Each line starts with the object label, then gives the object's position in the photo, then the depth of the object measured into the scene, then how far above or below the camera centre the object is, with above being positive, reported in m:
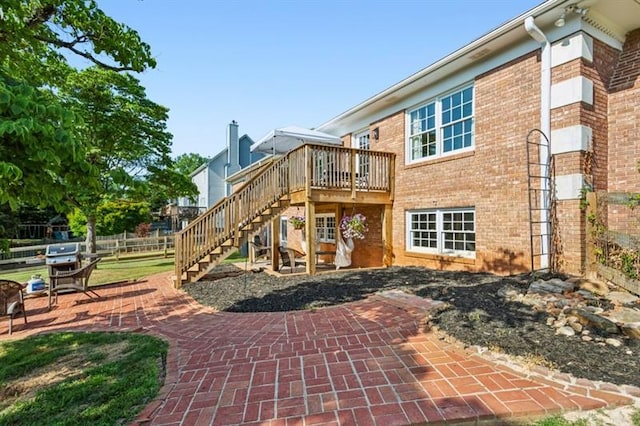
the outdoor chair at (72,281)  7.16 -1.41
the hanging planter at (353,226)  9.59 -0.21
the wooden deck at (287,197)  8.51 +0.66
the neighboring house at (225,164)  29.05 +5.08
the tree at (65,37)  4.37 +2.74
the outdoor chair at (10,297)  5.70 -1.38
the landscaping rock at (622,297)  4.88 -1.27
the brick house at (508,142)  6.36 +1.79
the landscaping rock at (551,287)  5.42 -1.19
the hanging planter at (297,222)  11.70 -0.09
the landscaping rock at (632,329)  3.82 -1.35
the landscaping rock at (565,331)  3.93 -1.40
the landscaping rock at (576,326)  4.01 -1.38
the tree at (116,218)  22.41 +0.24
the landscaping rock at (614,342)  3.64 -1.43
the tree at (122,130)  11.94 +3.67
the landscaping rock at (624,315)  4.04 -1.28
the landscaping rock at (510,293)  5.47 -1.31
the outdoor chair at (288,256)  9.77 -1.10
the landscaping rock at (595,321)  3.95 -1.32
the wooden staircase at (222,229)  8.42 -0.23
